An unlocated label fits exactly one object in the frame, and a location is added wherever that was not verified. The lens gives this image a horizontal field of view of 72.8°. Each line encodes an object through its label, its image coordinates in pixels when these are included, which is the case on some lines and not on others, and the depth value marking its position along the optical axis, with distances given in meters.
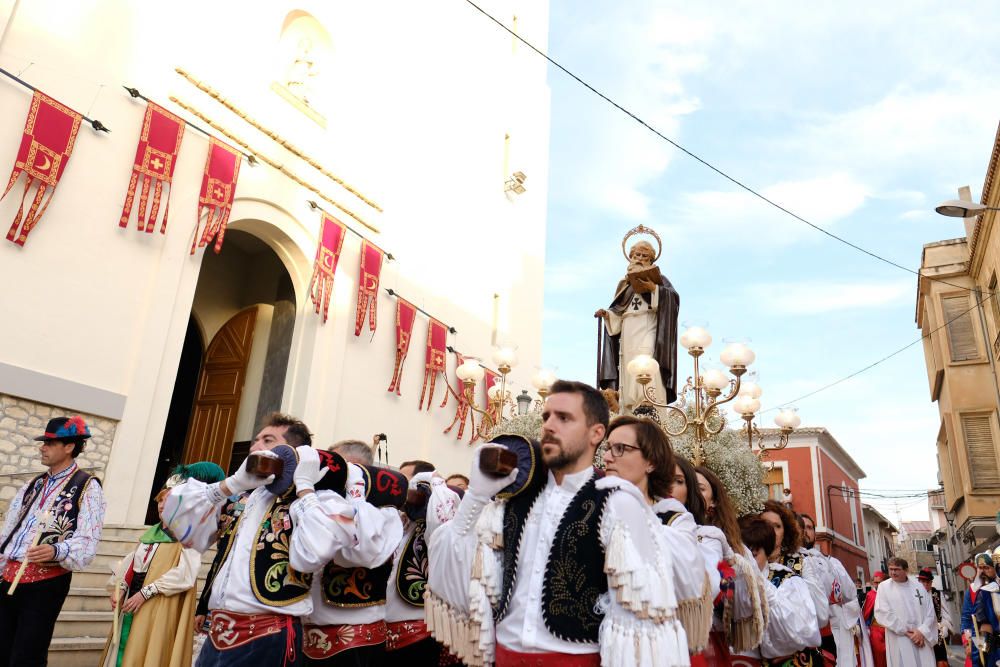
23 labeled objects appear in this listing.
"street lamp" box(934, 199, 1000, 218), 8.66
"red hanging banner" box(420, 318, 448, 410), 14.33
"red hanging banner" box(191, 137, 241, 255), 9.98
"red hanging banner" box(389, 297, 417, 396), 13.32
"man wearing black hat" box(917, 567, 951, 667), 8.74
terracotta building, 30.22
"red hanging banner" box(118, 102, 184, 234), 9.12
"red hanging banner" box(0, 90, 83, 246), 7.82
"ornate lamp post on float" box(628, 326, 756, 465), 7.02
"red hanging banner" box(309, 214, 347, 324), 11.74
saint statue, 8.67
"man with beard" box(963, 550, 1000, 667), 6.48
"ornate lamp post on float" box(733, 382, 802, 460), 8.10
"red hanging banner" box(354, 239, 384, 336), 12.65
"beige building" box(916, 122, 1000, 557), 17.11
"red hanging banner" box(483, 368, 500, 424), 15.91
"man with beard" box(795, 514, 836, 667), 4.36
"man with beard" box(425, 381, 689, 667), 1.96
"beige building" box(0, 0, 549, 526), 8.33
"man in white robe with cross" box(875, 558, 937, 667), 8.09
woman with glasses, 2.30
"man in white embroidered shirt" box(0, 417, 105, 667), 3.89
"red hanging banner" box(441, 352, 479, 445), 14.89
